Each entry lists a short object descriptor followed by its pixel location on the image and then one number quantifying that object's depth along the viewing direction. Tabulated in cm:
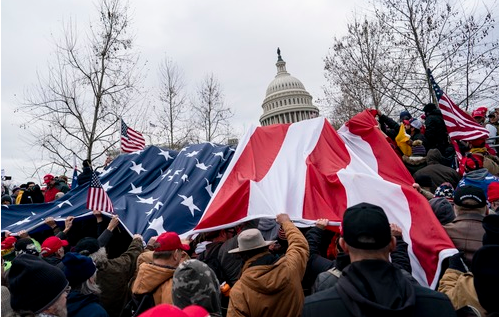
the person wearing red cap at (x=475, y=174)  481
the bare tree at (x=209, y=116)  2620
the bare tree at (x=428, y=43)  1372
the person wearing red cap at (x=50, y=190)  860
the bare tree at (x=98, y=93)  1571
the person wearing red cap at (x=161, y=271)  322
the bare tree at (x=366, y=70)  1614
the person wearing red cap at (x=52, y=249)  444
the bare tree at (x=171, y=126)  2329
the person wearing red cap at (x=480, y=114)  732
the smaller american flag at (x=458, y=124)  605
